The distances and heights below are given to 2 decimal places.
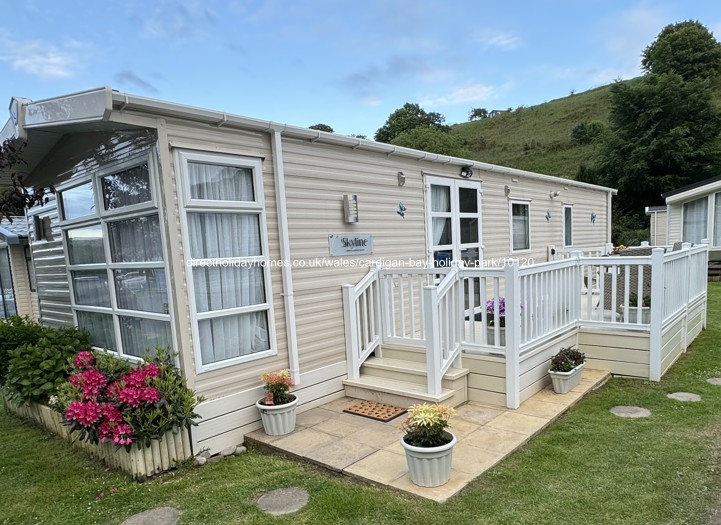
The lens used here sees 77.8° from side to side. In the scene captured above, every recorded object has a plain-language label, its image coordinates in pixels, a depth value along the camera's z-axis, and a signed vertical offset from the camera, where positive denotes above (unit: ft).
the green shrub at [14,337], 17.03 -3.65
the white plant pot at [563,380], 14.43 -5.47
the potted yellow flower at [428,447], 9.11 -4.64
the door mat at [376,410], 13.33 -5.81
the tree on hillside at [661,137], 68.03 +10.74
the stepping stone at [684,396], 13.88 -6.04
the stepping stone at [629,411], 12.98 -6.02
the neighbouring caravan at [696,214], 45.42 -1.08
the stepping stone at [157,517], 8.95 -5.74
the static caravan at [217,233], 11.42 -0.07
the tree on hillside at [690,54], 93.35 +31.63
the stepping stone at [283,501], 9.00 -5.69
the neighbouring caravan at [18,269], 31.22 -1.89
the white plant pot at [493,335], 14.80 -4.00
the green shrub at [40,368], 14.39 -4.11
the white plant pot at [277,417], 12.30 -5.26
